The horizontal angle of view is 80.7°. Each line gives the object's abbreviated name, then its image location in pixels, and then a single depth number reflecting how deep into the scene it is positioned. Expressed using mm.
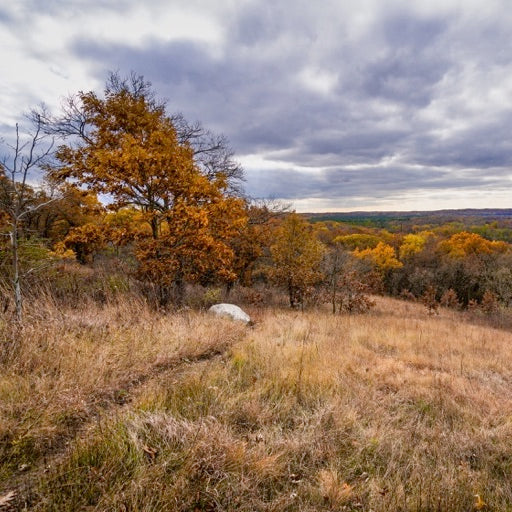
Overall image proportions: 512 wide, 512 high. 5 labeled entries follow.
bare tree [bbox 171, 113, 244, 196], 13469
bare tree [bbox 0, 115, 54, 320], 3519
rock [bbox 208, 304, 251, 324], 8749
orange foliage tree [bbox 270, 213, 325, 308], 14281
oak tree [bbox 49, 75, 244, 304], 8967
